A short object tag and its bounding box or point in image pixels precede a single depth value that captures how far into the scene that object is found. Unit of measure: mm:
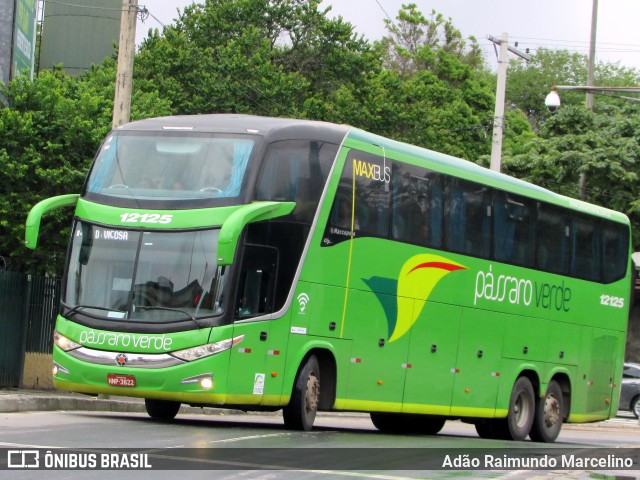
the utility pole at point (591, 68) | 43281
